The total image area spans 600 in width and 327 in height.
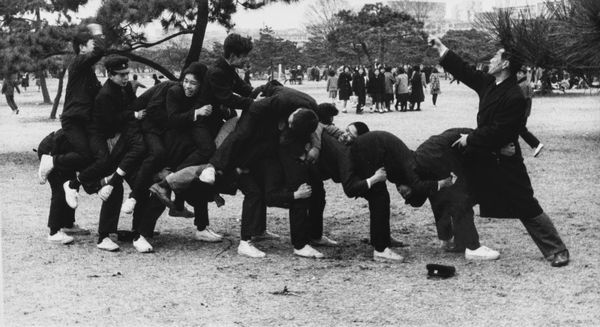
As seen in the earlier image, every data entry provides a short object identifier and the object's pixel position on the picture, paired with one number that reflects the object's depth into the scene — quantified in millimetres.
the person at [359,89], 24109
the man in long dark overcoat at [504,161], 5758
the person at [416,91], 24547
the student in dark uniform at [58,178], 6715
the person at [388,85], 24234
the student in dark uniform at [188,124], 6418
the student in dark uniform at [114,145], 6449
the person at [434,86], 25875
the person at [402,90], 24625
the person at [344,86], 24875
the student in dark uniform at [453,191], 6070
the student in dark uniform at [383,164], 5980
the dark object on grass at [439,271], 5531
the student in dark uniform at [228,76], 6305
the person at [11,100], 24119
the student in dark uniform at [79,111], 6570
